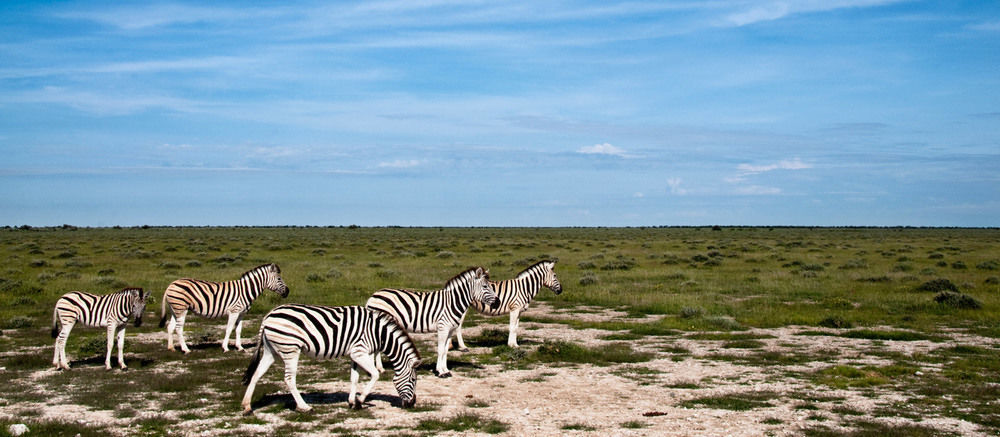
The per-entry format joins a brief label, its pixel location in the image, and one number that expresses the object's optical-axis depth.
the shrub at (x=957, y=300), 23.75
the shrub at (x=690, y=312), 22.50
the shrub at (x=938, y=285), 28.50
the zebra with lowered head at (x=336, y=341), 10.63
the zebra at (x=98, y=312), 14.00
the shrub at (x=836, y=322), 20.34
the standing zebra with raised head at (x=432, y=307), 13.69
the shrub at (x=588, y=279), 31.73
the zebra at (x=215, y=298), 15.96
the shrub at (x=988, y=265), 40.02
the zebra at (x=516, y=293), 16.58
